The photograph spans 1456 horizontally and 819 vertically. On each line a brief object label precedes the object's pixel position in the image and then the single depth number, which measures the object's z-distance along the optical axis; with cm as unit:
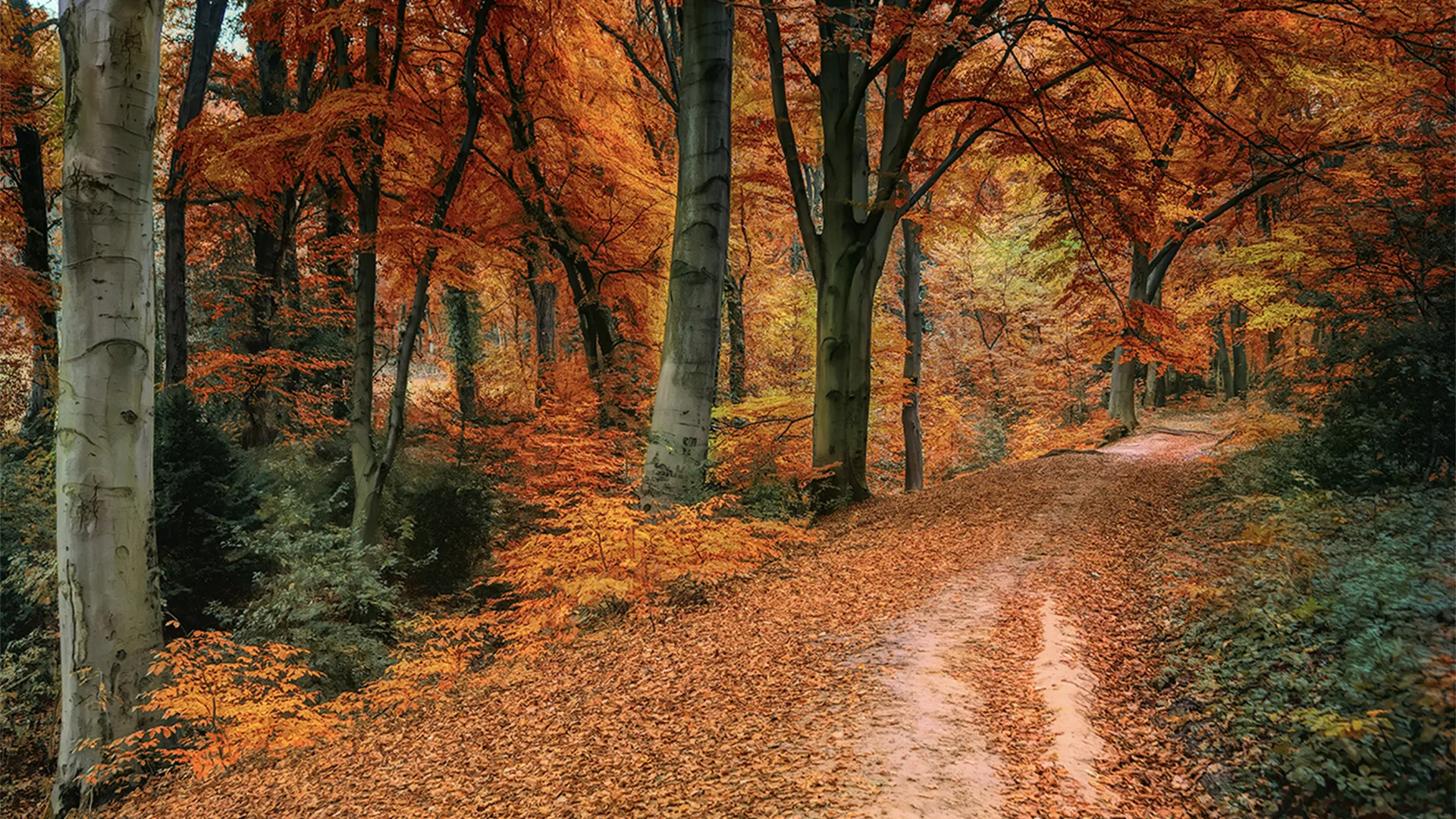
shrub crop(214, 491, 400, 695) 699
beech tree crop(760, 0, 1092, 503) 902
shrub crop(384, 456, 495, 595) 1141
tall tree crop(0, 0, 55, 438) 1106
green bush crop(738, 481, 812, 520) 896
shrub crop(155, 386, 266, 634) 917
